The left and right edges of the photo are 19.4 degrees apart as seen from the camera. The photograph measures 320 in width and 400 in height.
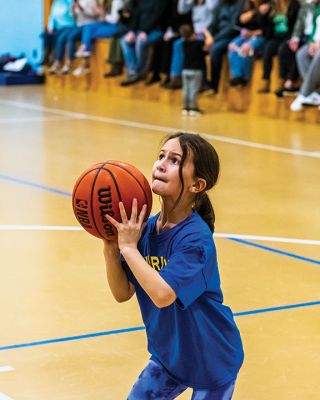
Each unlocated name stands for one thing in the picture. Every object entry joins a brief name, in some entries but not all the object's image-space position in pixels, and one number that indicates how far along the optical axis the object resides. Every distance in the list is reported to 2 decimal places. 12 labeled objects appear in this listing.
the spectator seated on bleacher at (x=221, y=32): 13.94
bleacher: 13.55
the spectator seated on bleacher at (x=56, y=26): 17.61
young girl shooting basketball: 2.78
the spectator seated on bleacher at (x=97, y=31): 16.58
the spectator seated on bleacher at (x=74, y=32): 17.00
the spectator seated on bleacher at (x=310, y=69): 12.59
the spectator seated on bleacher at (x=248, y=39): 13.45
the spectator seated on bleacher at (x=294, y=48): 12.91
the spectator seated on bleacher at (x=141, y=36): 15.27
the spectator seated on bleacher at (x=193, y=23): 14.35
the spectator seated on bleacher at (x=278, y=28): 13.27
